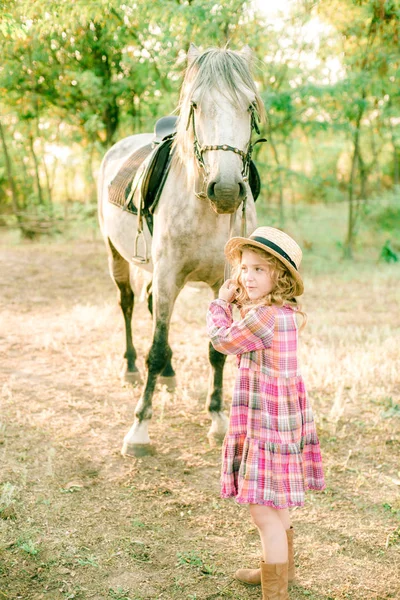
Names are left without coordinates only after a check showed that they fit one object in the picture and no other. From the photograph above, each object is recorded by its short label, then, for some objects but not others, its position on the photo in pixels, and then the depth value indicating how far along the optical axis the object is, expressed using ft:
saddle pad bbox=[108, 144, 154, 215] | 14.64
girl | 7.18
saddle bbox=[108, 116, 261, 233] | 12.27
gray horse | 9.62
